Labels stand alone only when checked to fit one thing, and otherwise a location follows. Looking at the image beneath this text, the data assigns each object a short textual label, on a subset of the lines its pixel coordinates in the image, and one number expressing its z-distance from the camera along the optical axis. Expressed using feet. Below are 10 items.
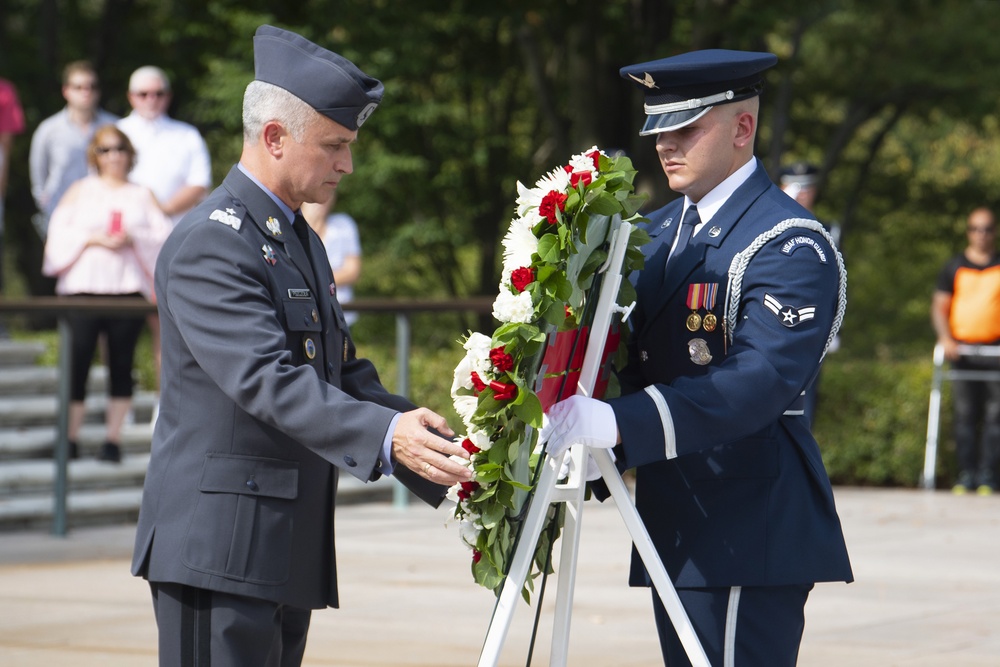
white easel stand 21.26
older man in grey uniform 21.53
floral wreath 20.31
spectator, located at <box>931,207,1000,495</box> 79.56
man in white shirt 64.95
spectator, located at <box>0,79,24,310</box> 69.26
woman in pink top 61.05
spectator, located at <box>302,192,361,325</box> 67.31
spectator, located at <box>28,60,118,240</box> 67.51
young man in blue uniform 22.22
